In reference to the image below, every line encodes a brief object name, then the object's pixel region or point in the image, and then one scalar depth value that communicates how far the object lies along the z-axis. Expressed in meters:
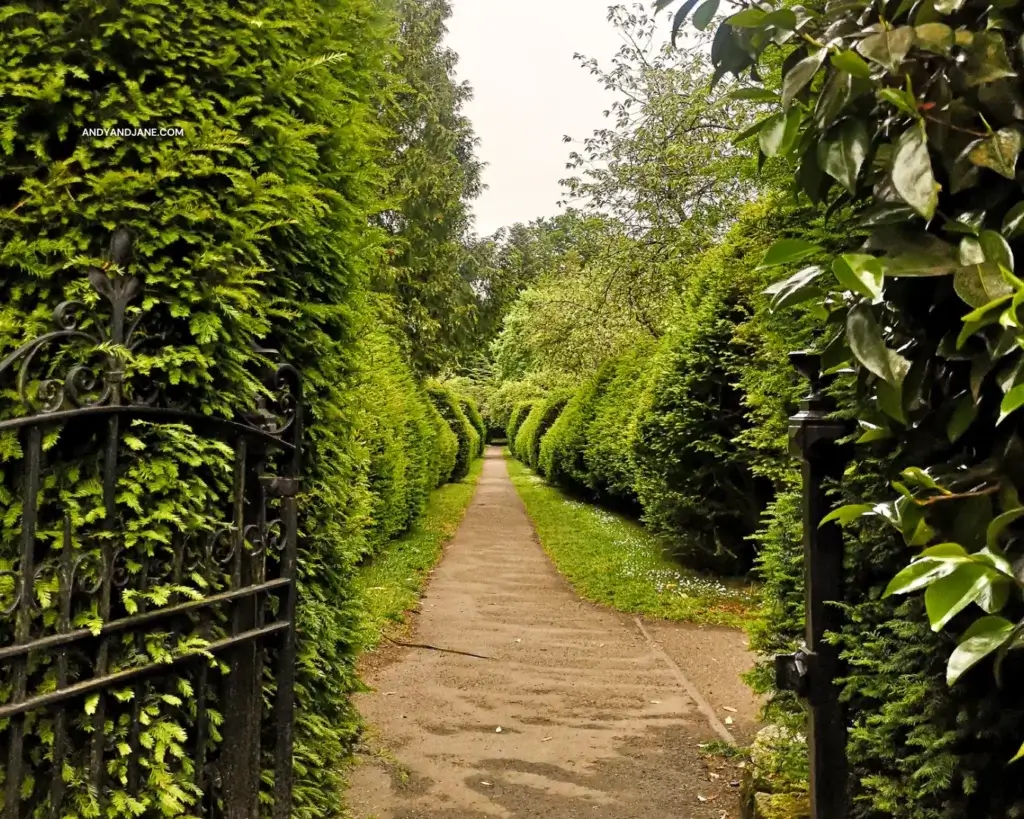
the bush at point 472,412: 34.36
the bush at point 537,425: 25.00
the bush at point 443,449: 18.79
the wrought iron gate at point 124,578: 1.84
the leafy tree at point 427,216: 15.44
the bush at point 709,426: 8.85
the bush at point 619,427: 13.66
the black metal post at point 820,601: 2.23
